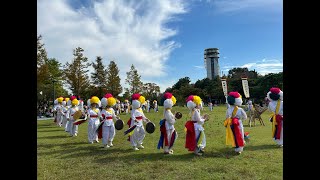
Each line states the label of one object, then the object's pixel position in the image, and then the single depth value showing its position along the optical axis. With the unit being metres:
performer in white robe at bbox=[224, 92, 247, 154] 7.62
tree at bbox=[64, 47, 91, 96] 35.03
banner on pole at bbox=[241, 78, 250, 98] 22.14
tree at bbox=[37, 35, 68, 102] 28.82
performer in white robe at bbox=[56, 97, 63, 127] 16.47
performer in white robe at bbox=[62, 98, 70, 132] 15.36
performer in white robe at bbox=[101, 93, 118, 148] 9.16
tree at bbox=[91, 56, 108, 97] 39.46
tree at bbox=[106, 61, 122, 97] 39.11
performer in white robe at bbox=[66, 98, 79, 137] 12.82
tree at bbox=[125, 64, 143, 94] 40.44
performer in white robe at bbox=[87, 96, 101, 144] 10.40
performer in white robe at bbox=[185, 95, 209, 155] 7.55
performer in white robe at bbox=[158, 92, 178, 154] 7.70
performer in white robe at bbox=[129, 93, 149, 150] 8.65
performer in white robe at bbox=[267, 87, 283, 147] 8.43
